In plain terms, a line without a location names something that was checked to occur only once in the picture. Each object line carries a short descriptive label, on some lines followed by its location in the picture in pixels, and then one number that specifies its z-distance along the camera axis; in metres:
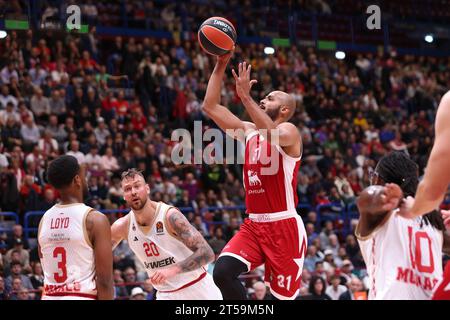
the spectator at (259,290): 12.09
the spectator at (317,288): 12.73
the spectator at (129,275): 12.62
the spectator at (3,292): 11.42
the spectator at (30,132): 14.93
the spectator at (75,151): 14.60
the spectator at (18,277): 11.86
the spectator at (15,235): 12.80
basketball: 7.83
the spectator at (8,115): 14.87
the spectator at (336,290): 13.06
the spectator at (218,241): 12.95
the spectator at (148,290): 12.20
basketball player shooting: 7.39
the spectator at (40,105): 15.84
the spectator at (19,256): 12.14
